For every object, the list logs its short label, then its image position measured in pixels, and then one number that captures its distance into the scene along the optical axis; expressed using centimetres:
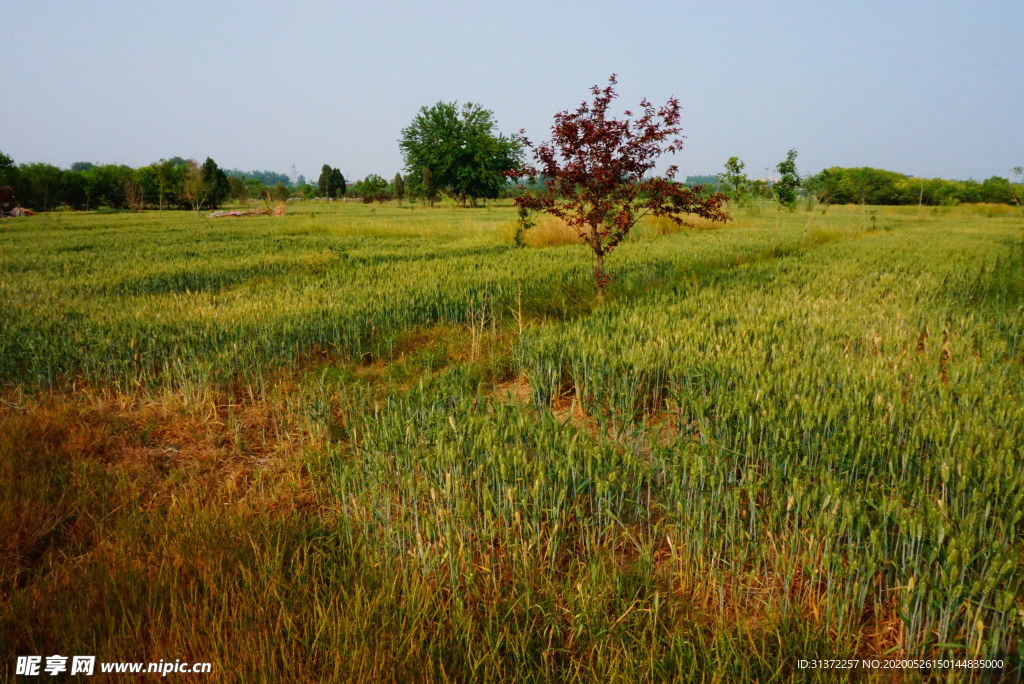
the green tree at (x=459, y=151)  6537
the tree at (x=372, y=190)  8875
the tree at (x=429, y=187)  6519
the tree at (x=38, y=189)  5652
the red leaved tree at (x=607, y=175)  729
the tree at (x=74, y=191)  6375
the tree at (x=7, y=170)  5161
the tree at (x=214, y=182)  5657
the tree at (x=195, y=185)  4744
